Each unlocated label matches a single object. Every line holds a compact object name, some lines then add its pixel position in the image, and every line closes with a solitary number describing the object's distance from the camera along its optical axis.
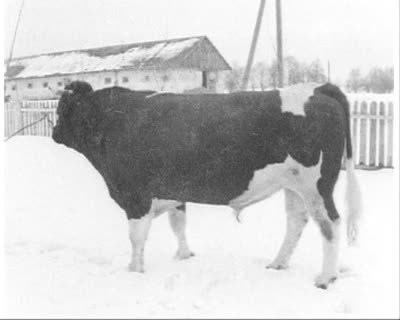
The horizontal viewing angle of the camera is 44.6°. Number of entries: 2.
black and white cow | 3.51
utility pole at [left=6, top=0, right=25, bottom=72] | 4.57
